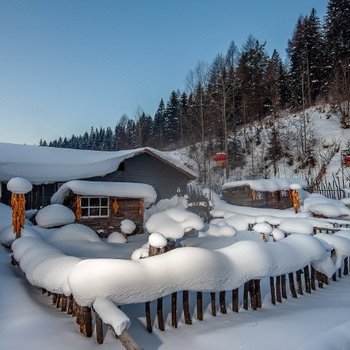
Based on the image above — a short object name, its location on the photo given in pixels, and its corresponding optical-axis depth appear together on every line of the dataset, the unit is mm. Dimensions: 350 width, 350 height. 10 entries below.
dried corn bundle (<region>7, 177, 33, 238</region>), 10398
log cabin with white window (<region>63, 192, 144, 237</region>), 16125
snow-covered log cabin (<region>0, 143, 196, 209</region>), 19797
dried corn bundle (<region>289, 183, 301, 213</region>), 21095
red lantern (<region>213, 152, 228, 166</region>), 27953
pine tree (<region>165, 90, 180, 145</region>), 59625
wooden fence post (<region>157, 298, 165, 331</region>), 4984
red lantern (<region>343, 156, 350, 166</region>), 26056
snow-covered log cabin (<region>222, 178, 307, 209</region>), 23719
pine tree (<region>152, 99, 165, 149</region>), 61125
